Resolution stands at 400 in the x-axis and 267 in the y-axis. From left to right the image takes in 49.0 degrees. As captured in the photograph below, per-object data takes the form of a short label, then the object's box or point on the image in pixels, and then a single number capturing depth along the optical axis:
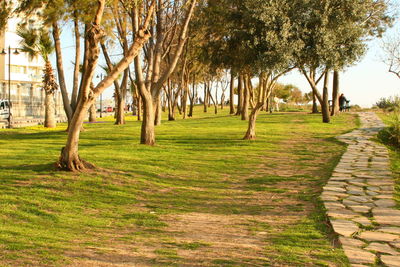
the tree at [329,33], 16.94
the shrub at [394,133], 14.98
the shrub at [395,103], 16.24
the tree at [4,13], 16.10
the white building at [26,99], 38.28
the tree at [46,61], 25.31
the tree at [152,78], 14.09
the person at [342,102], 32.75
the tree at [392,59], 27.31
